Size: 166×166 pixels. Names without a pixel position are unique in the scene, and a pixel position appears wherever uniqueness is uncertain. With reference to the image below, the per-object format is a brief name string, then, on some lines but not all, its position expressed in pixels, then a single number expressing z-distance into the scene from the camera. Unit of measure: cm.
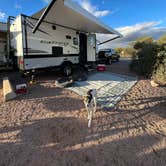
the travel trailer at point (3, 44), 791
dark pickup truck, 1598
